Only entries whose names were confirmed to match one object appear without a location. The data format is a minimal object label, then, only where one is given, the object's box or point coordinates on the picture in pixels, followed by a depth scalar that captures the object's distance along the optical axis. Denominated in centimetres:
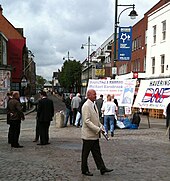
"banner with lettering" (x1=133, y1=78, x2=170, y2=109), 1903
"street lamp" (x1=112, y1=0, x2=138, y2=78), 2252
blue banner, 2228
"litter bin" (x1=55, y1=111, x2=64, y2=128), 1995
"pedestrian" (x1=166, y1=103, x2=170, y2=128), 1754
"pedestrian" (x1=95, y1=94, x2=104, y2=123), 1899
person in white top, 1578
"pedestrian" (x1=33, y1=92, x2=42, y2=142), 1386
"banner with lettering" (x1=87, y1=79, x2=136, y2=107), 2056
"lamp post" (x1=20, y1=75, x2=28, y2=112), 3691
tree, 8775
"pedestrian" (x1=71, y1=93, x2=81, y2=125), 2094
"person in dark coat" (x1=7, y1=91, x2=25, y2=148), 1269
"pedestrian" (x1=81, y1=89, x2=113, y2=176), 826
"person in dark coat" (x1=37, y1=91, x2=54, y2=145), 1332
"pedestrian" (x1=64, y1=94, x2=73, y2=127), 2142
